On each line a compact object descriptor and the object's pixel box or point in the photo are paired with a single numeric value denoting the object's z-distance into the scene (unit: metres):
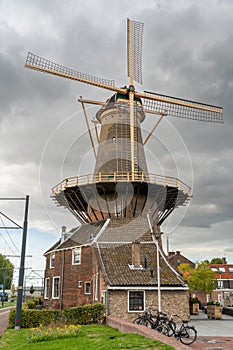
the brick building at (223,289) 52.27
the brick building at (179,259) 58.04
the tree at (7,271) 84.53
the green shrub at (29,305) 23.19
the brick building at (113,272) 20.59
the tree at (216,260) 95.85
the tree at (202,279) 38.66
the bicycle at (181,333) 11.83
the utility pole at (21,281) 17.05
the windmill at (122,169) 26.44
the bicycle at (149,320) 13.82
